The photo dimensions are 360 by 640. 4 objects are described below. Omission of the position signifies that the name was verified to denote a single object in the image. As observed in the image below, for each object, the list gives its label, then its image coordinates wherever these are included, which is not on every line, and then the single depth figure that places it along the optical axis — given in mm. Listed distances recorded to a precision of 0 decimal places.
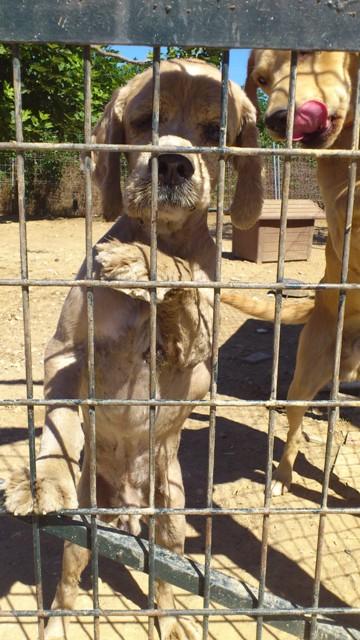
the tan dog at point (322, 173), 849
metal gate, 413
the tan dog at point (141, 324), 568
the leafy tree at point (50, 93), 3967
